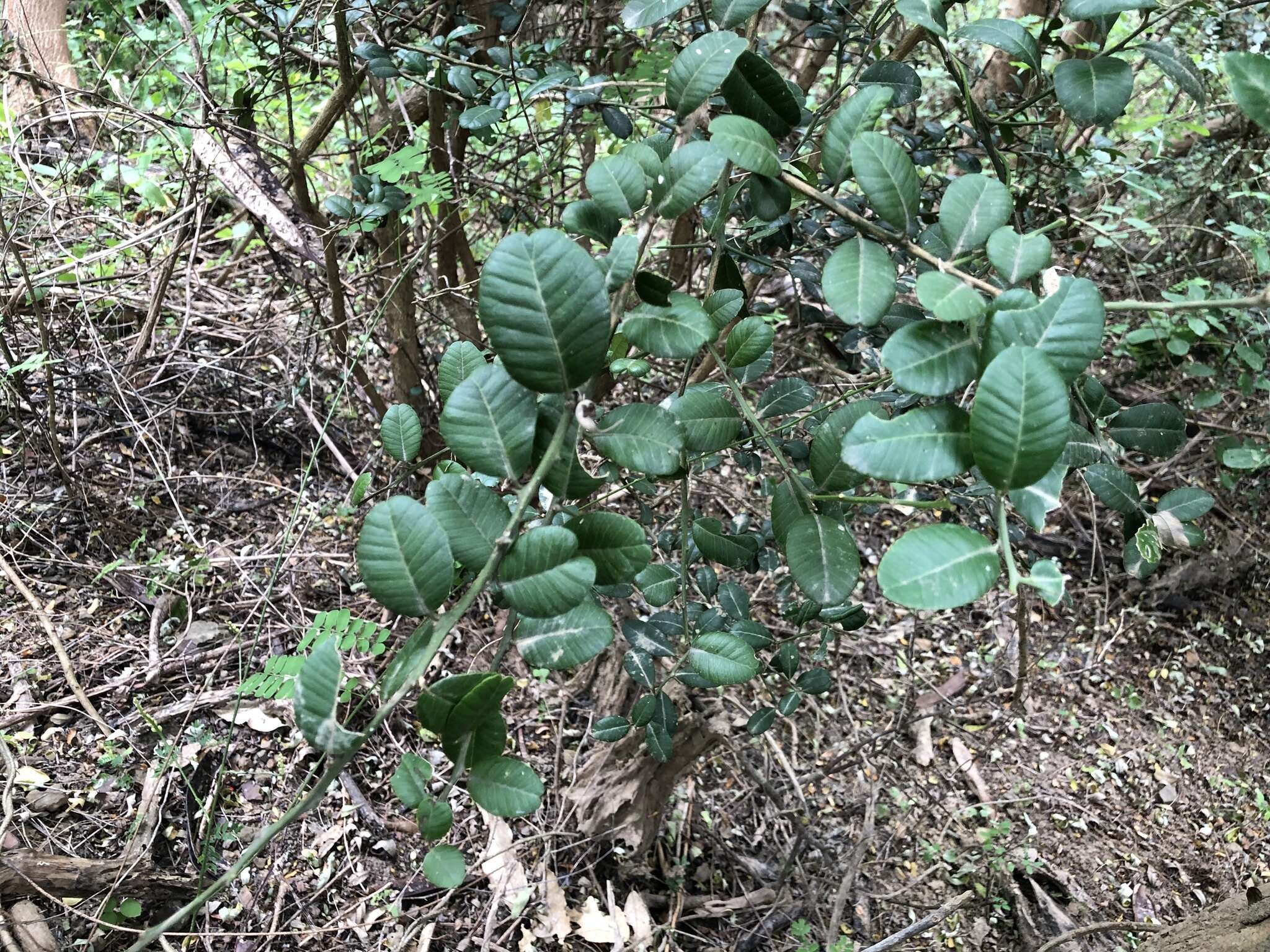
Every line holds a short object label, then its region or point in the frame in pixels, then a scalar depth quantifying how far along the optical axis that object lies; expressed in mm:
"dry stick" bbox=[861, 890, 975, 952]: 1631
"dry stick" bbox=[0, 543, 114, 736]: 1735
